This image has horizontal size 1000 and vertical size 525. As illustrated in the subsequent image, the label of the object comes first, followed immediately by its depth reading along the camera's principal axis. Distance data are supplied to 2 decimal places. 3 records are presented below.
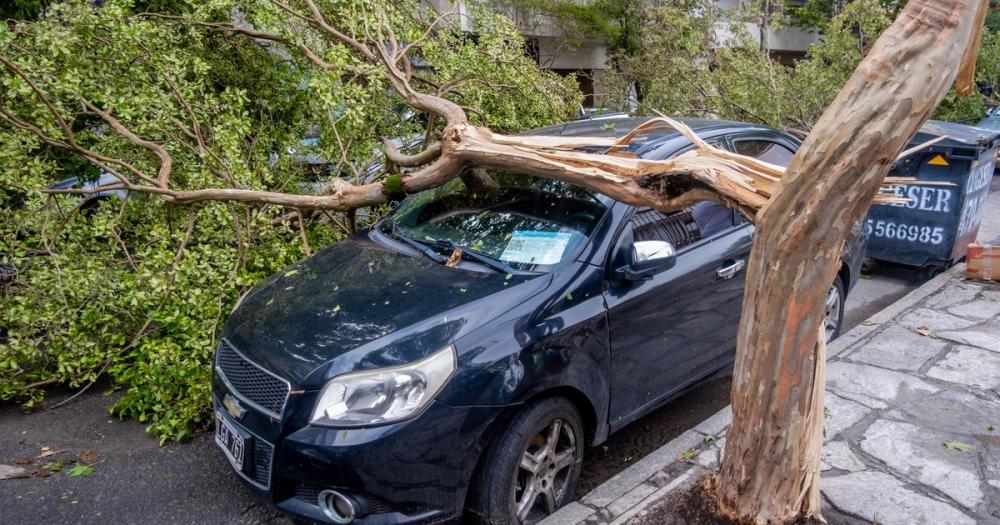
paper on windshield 3.41
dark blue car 2.75
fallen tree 2.13
